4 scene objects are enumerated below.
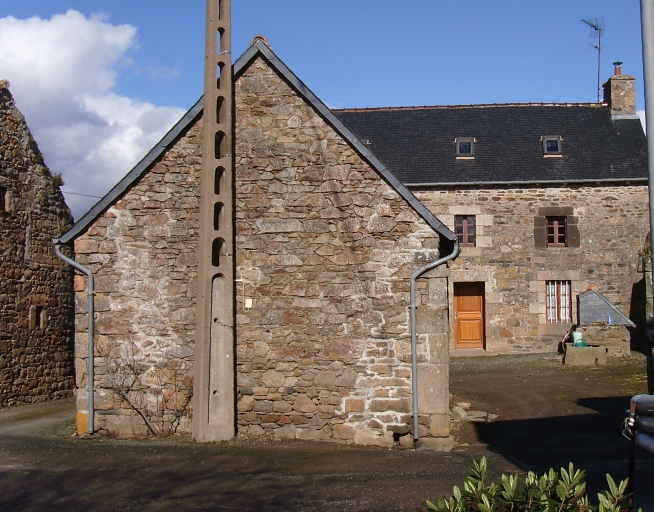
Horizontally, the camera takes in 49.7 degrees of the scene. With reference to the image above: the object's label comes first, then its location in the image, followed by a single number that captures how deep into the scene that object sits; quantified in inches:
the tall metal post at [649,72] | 241.1
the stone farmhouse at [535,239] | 777.6
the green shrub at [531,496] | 144.9
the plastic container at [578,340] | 681.0
